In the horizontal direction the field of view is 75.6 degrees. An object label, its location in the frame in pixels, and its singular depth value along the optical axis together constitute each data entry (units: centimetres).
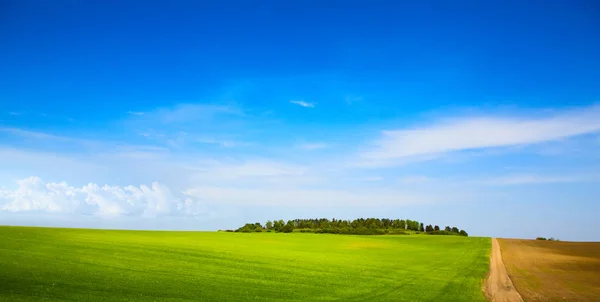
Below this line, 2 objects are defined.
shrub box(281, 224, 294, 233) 14590
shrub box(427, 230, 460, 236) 15150
